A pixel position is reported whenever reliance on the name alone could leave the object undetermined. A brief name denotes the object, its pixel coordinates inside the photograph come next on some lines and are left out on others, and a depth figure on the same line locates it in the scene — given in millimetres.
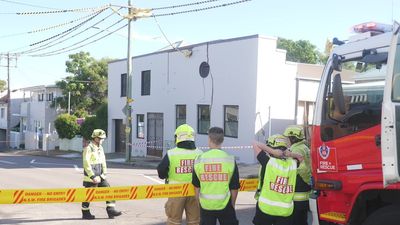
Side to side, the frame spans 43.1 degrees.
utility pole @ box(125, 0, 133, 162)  25141
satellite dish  24844
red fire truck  4668
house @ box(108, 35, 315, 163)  22203
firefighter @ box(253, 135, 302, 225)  5262
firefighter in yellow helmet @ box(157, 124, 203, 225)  6090
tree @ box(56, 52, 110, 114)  46094
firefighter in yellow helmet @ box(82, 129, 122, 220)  9234
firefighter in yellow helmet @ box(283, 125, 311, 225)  5918
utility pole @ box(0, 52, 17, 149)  49700
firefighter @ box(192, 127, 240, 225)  5426
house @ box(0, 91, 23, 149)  61844
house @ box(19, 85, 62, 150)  48188
